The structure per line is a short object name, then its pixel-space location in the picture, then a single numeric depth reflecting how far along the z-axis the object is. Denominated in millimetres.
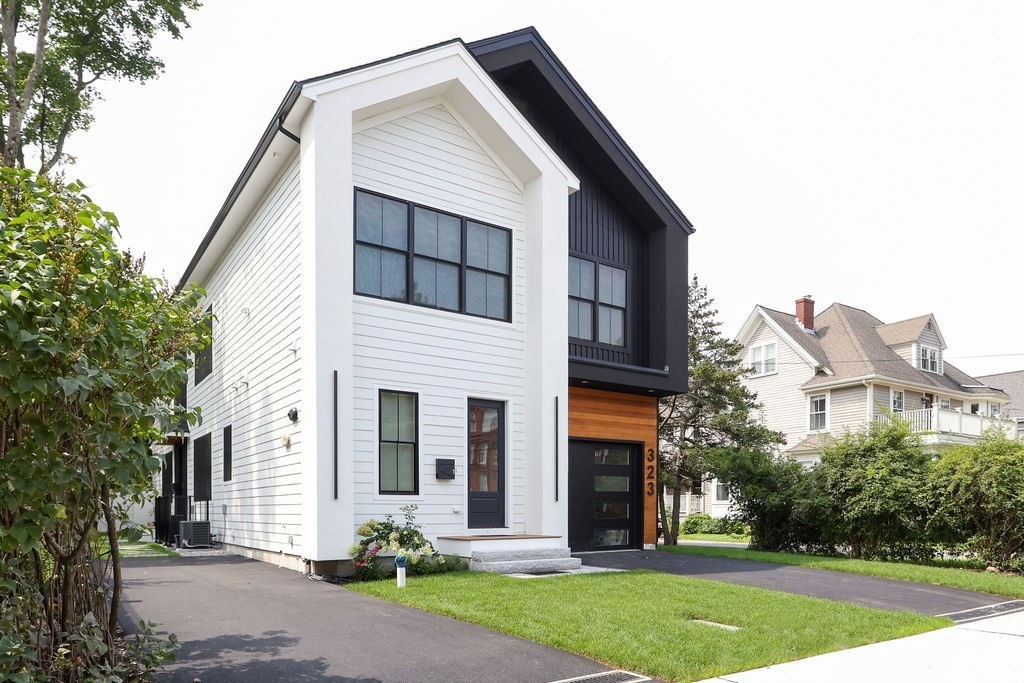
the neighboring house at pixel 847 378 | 27692
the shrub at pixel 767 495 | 14969
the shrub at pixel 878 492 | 13398
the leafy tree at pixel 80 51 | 17594
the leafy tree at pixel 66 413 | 3674
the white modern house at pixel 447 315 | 10297
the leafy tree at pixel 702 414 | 20922
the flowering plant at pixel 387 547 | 9789
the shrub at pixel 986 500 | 12375
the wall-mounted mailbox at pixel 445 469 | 11117
